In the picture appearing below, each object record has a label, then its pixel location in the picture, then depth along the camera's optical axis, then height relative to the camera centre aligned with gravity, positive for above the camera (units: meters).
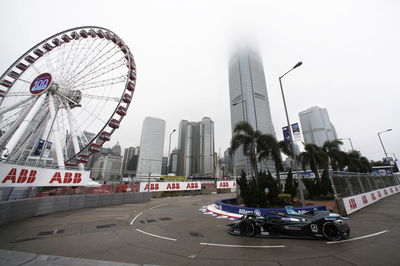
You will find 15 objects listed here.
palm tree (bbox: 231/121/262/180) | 16.53 +4.50
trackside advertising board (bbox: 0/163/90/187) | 8.96 +0.56
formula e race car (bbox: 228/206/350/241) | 5.74 -1.49
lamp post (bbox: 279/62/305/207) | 11.94 +6.15
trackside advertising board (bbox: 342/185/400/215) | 10.45 -1.14
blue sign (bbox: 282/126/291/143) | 12.38 +3.77
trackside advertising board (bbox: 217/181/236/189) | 33.52 +0.19
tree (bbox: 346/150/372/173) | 32.68 +4.48
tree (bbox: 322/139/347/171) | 27.65 +5.23
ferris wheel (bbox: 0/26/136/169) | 16.30 +9.30
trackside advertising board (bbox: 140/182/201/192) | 22.75 -0.15
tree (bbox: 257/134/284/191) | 16.51 +3.61
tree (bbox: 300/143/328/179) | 23.19 +3.78
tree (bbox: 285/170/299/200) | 13.11 -0.17
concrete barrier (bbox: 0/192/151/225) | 9.45 -1.43
